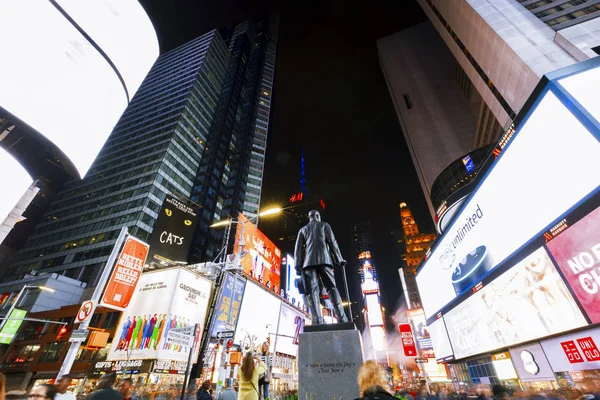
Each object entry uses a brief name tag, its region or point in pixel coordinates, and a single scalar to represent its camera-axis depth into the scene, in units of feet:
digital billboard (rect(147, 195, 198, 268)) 71.31
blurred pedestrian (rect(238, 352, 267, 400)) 13.48
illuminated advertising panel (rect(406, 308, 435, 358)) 122.11
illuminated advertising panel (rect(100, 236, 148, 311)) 47.06
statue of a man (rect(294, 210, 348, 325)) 19.40
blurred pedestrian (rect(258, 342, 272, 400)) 17.81
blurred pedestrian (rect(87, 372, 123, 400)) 11.57
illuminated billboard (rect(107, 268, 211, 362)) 65.87
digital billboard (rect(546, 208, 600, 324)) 28.94
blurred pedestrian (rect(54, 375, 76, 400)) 15.92
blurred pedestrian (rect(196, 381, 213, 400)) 21.30
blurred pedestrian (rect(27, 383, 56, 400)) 12.07
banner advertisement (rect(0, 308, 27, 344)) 57.88
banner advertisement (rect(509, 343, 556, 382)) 42.39
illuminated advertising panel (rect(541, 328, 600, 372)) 32.40
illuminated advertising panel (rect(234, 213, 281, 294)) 96.52
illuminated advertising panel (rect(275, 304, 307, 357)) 102.96
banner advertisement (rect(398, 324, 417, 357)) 142.28
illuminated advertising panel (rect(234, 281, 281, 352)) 81.92
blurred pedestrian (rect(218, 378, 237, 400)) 14.74
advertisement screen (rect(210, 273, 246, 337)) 72.12
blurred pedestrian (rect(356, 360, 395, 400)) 7.50
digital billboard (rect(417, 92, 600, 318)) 31.01
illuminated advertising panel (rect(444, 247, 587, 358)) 35.70
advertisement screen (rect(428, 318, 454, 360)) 75.80
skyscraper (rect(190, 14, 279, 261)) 191.72
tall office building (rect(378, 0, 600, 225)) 110.01
